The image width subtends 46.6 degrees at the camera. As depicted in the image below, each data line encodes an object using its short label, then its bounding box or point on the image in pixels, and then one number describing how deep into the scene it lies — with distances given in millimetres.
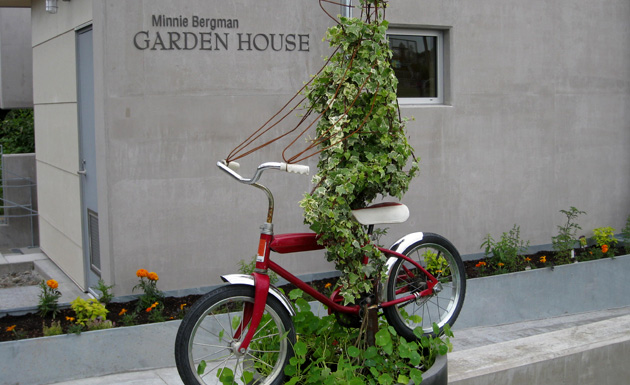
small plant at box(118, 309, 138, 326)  5289
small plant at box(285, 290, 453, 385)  3564
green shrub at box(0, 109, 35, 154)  11703
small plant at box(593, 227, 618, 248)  7730
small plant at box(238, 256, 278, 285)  6009
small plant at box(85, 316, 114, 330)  5074
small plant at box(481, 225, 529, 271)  7109
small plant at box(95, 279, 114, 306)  5703
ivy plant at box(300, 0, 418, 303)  3609
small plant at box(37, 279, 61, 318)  5332
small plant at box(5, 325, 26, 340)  4915
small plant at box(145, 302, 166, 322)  5375
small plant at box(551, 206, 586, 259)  7441
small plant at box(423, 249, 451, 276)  4496
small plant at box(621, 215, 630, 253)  7918
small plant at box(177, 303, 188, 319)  5531
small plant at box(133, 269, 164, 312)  5676
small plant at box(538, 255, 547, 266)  7232
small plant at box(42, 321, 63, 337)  4922
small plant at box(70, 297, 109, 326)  5172
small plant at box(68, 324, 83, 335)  4934
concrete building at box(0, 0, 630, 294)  5938
